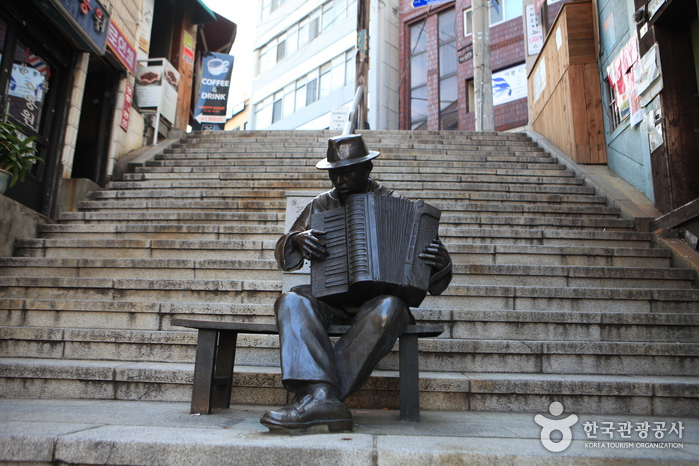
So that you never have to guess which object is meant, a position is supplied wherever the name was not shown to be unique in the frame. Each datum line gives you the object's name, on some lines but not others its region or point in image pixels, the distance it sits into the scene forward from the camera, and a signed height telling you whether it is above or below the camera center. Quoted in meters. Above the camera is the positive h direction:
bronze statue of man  2.45 +0.01
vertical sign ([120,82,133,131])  9.48 +4.07
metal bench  2.85 -0.18
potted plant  5.48 +1.77
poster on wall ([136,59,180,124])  10.50 +5.03
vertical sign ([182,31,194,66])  14.73 +8.19
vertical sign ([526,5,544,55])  14.37 +8.77
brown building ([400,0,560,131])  21.80 +12.73
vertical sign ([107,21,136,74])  8.98 +5.11
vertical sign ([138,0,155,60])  10.85 +6.44
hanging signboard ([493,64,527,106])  21.47 +10.77
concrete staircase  3.51 +0.31
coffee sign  17.77 +8.38
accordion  2.88 +0.47
